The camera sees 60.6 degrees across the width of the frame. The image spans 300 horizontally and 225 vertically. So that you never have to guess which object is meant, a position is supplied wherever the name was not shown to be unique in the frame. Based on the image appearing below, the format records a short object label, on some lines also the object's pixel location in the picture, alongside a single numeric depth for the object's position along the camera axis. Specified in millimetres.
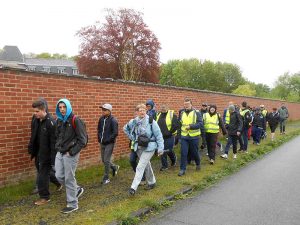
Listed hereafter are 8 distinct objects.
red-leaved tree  27543
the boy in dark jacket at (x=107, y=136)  5507
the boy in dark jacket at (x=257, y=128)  11171
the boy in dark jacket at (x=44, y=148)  4390
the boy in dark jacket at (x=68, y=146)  4121
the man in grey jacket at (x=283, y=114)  14656
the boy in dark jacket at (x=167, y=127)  6621
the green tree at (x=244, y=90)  47263
